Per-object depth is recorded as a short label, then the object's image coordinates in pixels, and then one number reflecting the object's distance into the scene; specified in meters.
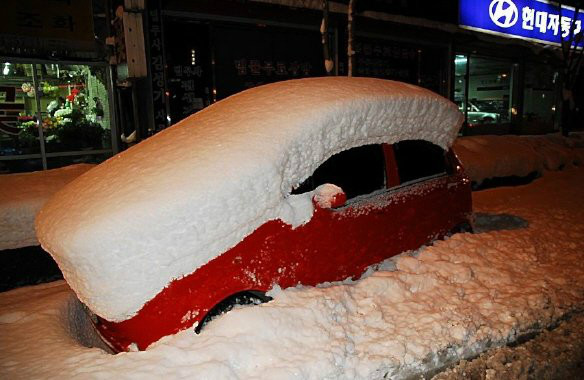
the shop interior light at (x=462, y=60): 15.53
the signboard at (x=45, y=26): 7.57
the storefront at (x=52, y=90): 7.84
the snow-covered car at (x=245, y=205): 2.44
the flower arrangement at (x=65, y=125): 8.49
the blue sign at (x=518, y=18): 14.54
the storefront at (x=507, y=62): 14.99
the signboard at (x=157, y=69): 8.09
